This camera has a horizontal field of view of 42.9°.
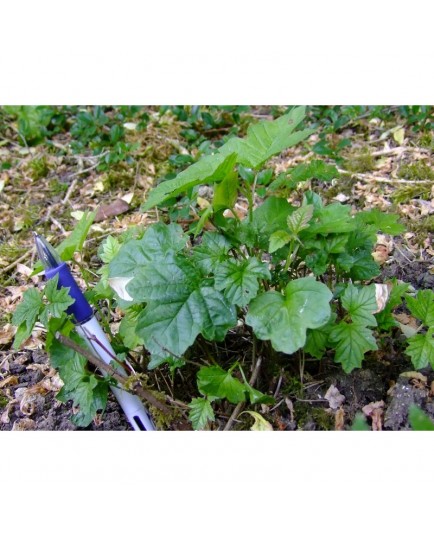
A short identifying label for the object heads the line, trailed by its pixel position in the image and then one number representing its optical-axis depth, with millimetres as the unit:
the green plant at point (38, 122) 541
